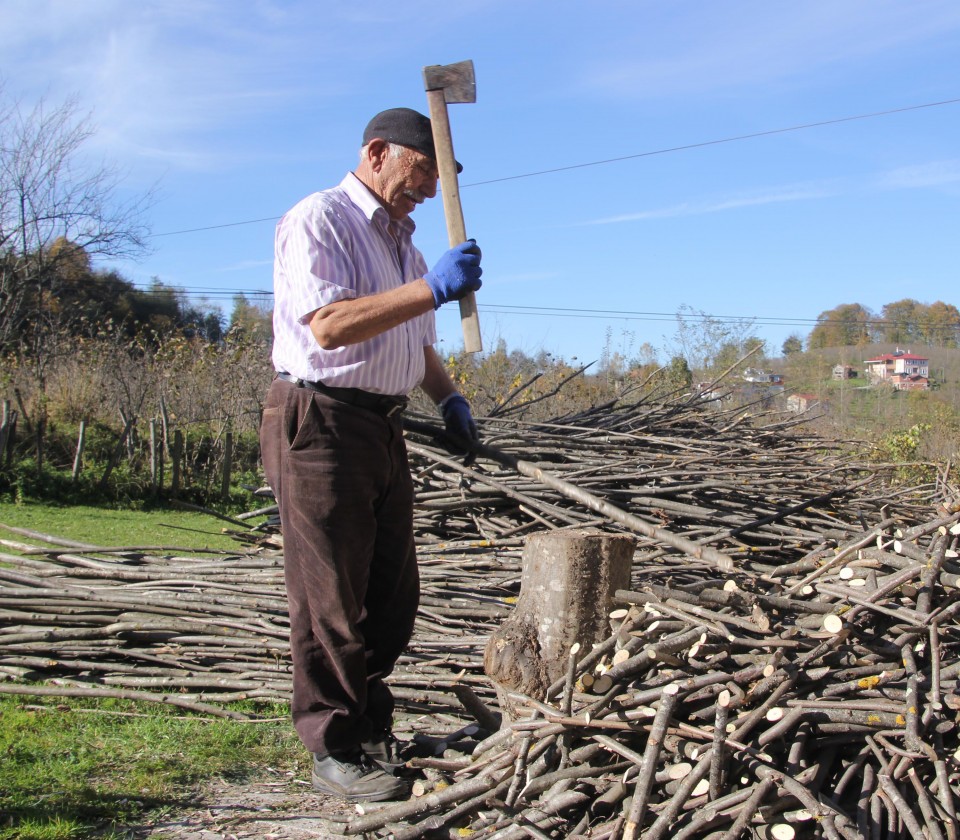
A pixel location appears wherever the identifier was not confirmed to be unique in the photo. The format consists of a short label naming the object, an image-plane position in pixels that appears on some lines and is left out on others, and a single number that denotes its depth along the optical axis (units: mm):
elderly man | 2752
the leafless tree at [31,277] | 18312
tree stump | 2793
